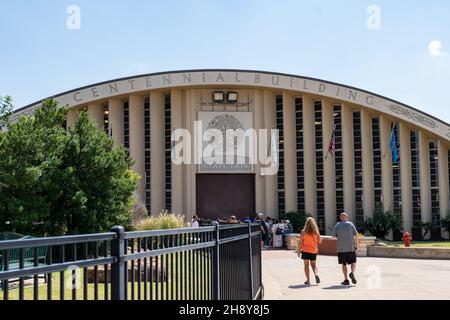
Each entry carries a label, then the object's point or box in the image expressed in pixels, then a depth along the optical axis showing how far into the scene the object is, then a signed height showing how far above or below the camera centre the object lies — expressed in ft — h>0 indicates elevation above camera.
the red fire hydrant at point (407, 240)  75.97 -6.17
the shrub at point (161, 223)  63.21 -2.65
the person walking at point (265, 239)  88.54 -6.69
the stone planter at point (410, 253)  68.80 -7.25
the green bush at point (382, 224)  110.52 -5.81
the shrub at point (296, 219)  110.83 -4.49
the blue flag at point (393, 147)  109.50 +8.58
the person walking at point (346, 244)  40.96 -3.53
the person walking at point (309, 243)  42.19 -3.50
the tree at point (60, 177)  59.67 +2.63
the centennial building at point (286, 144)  113.70 +10.30
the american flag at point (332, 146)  108.85 +9.09
